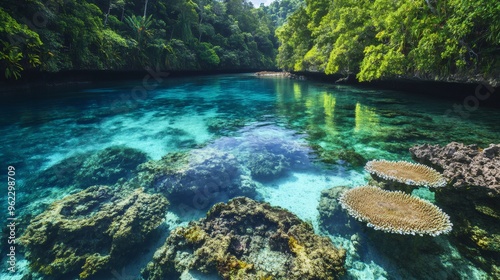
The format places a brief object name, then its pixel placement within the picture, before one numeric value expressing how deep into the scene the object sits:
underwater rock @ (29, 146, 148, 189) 5.97
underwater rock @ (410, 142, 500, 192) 3.82
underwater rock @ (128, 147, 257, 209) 5.39
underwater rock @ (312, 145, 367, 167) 6.75
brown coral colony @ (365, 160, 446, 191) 4.17
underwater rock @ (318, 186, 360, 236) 4.25
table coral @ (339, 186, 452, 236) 3.26
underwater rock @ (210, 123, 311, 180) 6.53
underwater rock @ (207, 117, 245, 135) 9.86
